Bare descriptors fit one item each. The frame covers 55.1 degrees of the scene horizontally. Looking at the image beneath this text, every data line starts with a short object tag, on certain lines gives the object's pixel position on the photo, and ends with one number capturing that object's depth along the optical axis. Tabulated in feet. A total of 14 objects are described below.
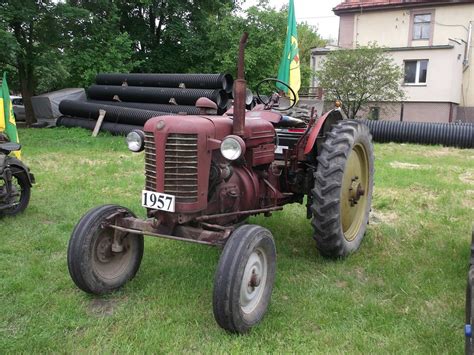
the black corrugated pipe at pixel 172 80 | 37.58
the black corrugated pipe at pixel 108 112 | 39.78
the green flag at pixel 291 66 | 28.78
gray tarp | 52.13
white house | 72.28
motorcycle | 16.51
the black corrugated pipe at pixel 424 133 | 41.83
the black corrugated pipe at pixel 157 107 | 38.22
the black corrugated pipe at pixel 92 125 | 40.40
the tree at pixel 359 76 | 58.03
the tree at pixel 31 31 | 44.24
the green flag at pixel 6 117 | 19.86
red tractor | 9.74
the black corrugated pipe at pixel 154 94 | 37.13
